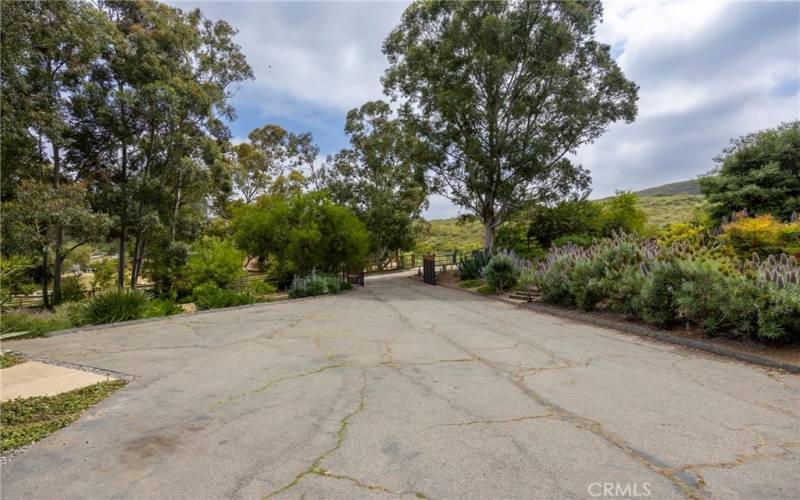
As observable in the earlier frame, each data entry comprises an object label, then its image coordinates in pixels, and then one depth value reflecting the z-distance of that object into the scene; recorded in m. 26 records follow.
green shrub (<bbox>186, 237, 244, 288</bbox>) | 15.21
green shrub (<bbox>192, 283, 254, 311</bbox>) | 11.82
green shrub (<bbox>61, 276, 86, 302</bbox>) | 15.45
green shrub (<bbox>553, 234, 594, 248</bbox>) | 17.95
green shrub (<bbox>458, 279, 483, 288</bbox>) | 17.06
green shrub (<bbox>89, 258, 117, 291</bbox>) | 20.66
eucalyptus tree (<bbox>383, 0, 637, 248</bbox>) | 18.23
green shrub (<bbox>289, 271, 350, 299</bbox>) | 14.85
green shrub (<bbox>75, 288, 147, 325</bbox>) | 8.53
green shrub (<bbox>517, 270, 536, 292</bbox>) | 11.80
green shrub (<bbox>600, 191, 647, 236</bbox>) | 20.53
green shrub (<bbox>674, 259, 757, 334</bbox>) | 5.87
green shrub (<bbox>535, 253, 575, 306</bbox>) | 10.20
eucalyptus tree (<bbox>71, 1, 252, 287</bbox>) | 14.22
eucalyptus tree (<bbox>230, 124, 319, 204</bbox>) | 34.12
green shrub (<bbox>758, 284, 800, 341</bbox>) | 5.34
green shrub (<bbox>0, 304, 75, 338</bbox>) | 6.99
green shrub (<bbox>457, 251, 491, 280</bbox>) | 18.16
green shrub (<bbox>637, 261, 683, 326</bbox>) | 7.15
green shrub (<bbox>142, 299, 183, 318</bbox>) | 9.50
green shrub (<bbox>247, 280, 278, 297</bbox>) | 14.64
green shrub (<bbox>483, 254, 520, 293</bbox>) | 14.16
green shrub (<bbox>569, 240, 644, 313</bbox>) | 8.18
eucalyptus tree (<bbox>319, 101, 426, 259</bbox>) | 31.45
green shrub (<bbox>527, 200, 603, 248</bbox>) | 20.55
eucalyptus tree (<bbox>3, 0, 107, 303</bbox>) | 8.49
